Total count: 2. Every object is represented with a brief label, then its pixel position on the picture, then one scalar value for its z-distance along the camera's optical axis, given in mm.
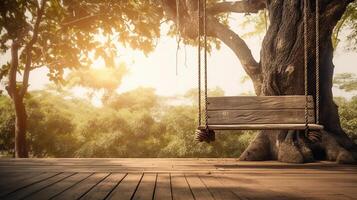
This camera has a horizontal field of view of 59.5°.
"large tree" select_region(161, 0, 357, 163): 5375
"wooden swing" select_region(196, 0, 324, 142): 4238
